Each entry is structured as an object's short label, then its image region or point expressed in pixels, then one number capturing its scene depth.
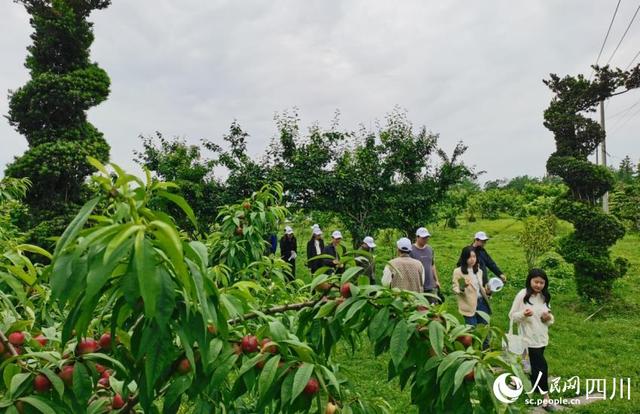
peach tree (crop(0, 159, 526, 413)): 0.85
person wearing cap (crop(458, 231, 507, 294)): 6.04
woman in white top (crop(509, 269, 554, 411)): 4.45
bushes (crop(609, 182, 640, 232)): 18.97
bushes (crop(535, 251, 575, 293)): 10.14
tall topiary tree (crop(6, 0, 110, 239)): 8.77
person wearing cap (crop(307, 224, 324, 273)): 8.42
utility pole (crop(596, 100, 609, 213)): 11.90
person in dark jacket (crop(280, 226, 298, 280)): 8.99
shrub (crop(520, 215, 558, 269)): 10.61
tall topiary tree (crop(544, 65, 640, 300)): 7.88
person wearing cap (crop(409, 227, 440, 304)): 6.11
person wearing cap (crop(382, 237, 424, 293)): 5.15
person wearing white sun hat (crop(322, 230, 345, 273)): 7.75
